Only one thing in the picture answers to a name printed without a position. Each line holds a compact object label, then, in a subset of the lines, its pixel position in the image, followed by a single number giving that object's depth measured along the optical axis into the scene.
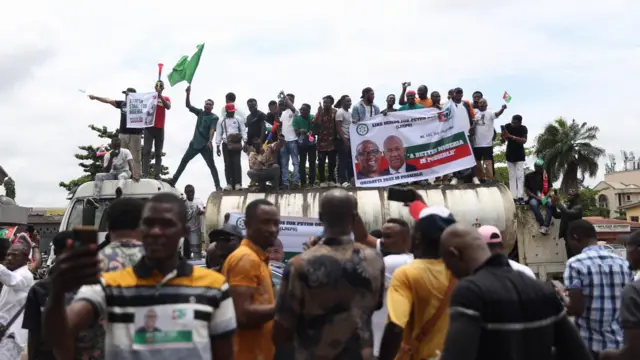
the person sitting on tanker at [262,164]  12.91
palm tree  54.53
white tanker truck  13.06
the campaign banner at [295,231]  10.65
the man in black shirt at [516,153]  13.91
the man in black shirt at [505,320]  2.89
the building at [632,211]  72.50
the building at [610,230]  36.25
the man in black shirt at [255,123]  13.48
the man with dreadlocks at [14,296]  6.21
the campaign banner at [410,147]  13.28
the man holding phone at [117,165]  13.17
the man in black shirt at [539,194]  13.84
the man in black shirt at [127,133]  14.62
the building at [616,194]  89.38
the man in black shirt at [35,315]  4.60
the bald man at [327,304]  3.61
